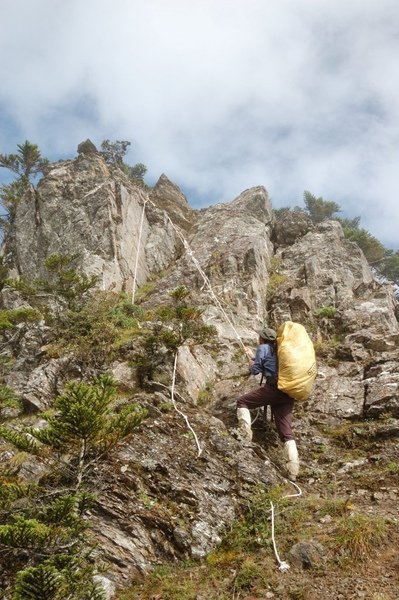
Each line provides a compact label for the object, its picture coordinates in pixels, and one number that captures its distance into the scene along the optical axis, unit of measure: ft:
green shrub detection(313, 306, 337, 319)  57.47
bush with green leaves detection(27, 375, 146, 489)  16.65
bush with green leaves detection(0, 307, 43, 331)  52.60
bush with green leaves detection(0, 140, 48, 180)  108.88
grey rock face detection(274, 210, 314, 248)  88.00
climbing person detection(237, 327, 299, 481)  28.22
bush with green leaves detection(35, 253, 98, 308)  51.65
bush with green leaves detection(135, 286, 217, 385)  38.17
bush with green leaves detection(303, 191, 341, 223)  135.03
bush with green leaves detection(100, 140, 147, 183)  134.21
